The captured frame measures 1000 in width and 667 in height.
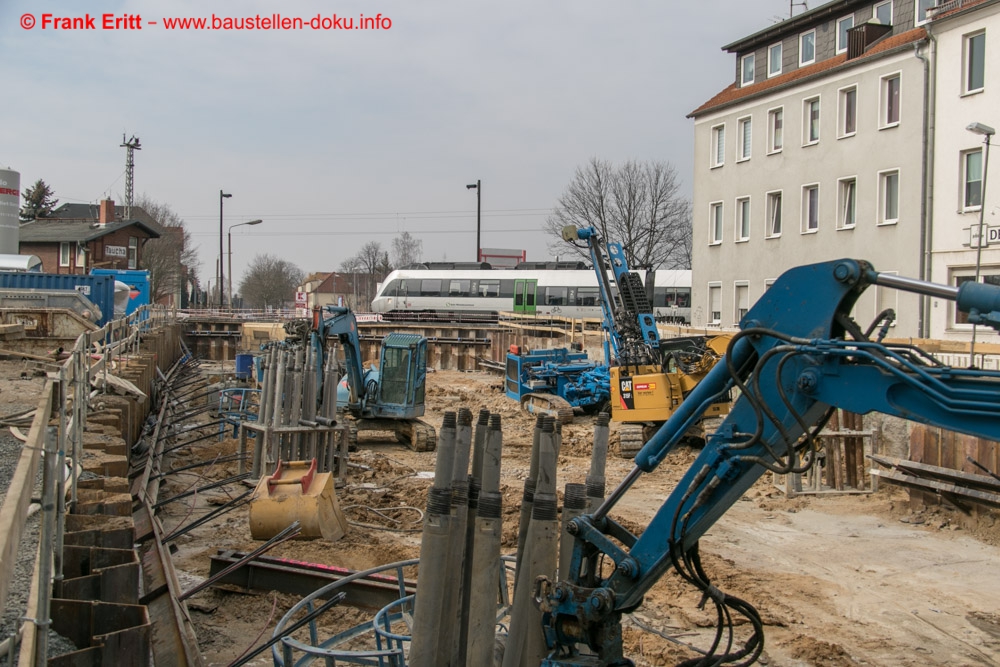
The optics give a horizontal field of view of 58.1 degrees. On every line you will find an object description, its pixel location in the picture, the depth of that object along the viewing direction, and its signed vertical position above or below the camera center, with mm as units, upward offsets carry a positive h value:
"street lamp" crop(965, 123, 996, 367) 16453 +3853
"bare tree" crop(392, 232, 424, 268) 88938 +7791
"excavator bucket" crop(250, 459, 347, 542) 10023 -2000
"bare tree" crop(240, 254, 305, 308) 85062 +4475
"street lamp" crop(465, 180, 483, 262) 49469 +7517
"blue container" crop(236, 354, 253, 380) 27875 -1229
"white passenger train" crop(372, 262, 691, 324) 46219 +2099
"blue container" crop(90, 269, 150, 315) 39250 +1836
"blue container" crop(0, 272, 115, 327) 28078 +1294
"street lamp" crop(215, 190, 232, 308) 57125 +3460
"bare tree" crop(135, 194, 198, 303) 59906 +4940
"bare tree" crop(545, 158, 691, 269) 54469 +6973
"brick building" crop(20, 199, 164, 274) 53031 +4963
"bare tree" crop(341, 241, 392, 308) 89625 +6684
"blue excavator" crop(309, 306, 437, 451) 18031 -1212
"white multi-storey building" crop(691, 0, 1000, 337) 25312 +5733
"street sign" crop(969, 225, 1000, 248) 23266 +2667
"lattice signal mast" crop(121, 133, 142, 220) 50719 +9377
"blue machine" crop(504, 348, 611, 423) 21703 -1240
